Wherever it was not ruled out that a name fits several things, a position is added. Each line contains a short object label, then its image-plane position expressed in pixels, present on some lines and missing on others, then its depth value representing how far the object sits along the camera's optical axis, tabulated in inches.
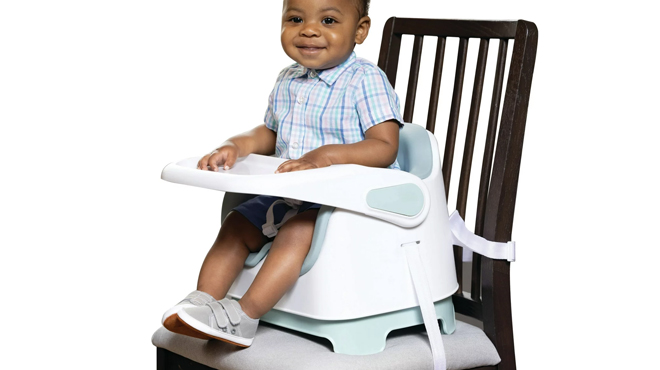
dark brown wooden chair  90.2
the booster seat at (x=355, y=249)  79.4
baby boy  82.0
